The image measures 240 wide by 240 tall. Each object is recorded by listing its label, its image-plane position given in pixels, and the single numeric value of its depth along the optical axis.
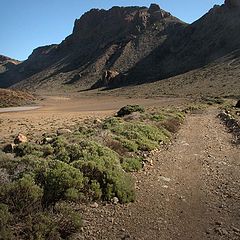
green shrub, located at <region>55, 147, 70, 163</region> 7.62
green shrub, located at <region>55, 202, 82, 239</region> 5.17
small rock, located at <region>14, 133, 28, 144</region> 12.52
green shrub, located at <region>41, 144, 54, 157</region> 8.70
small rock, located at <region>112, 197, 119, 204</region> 6.41
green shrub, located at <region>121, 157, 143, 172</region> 8.50
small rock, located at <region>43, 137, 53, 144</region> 11.23
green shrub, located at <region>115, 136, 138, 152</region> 10.22
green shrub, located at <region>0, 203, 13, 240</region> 4.68
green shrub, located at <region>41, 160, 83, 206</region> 6.02
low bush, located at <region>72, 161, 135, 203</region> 6.52
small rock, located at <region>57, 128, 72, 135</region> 13.81
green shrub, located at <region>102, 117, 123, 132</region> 12.61
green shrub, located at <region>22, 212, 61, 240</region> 4.87
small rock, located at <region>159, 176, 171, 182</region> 7.92
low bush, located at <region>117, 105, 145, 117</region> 24.36
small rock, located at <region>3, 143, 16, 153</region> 10.31
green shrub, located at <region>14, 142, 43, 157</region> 8.60
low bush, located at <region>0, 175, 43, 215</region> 5.35
